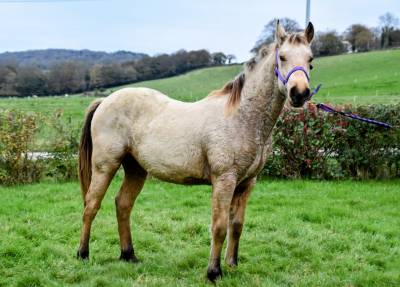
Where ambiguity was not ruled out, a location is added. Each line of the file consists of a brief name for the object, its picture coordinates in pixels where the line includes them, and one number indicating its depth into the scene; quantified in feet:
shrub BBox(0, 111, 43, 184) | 30.53
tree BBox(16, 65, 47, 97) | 107.86
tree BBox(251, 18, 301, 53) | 89.08
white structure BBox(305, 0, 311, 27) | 38.22
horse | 13.87
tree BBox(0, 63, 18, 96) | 101.80
